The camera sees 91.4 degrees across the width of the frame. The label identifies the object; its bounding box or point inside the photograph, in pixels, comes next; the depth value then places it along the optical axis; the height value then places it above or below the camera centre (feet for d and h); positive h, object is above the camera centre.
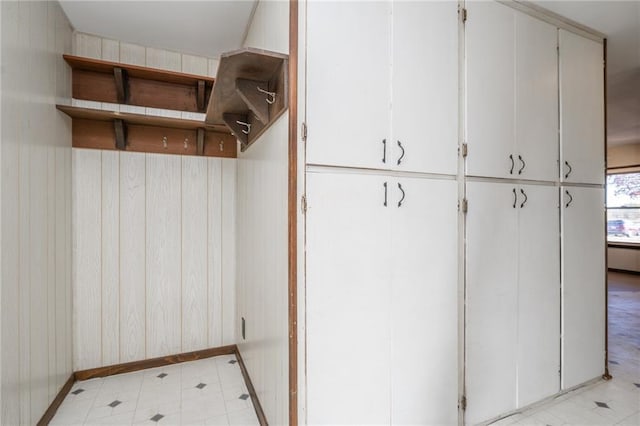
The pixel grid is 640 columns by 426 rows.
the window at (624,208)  22.94 +0.37
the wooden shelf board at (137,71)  8.19 +3.95
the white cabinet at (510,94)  6.67 +2.73
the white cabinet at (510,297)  6.60 -1.92
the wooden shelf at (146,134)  8.48 +2.34
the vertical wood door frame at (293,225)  4.94 -0.20
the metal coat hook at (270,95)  5.85 +2.22
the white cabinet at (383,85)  5.15 +2.30
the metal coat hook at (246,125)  7.97 +2.24
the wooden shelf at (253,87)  5.11 +2.44
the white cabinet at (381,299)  5.15 -1.57
